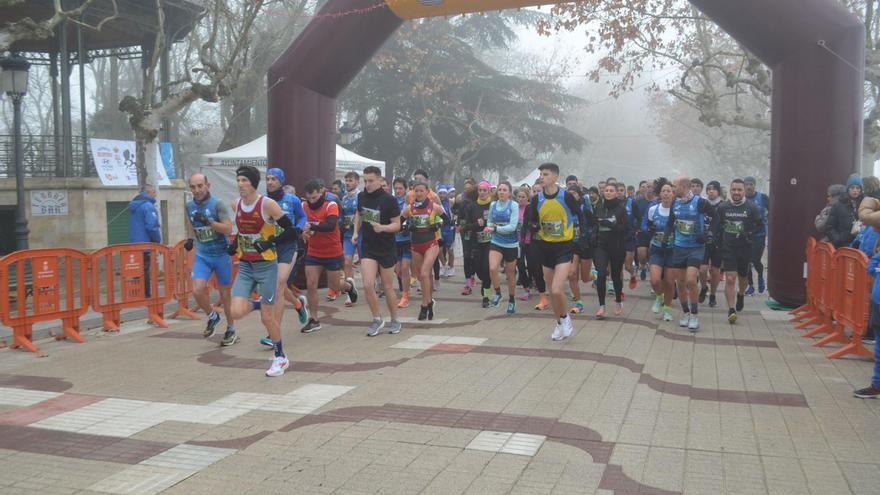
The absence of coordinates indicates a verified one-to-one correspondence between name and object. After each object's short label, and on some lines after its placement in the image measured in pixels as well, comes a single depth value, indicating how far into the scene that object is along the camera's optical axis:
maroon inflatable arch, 11.00
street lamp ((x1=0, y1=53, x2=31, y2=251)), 12.22
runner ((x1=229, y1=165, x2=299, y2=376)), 7.34
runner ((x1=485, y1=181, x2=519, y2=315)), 11.03
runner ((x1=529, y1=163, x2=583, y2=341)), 8.83
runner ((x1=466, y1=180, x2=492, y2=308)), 12.10
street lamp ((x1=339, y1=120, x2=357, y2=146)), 23.38
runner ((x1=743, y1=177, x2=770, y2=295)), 12.93
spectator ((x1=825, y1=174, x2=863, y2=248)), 9.98
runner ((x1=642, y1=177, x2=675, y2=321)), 10.14
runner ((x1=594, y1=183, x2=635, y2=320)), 10.89
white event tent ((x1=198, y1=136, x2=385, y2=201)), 19.58
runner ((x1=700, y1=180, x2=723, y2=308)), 10.11
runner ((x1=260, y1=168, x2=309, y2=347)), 7.66
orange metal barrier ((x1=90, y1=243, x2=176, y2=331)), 9.45
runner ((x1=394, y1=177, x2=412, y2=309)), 11.59
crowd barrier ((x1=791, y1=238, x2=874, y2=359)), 7.76
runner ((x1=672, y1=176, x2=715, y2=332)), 9.76
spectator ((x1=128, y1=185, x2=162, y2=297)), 12.10
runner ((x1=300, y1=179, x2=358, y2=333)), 9.63
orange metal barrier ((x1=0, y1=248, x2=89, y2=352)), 8.34
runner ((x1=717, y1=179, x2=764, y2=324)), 10.43
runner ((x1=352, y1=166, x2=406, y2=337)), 9.13
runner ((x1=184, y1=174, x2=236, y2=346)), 8.44
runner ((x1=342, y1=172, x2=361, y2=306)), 12.49
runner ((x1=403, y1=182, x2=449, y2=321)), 10.81
